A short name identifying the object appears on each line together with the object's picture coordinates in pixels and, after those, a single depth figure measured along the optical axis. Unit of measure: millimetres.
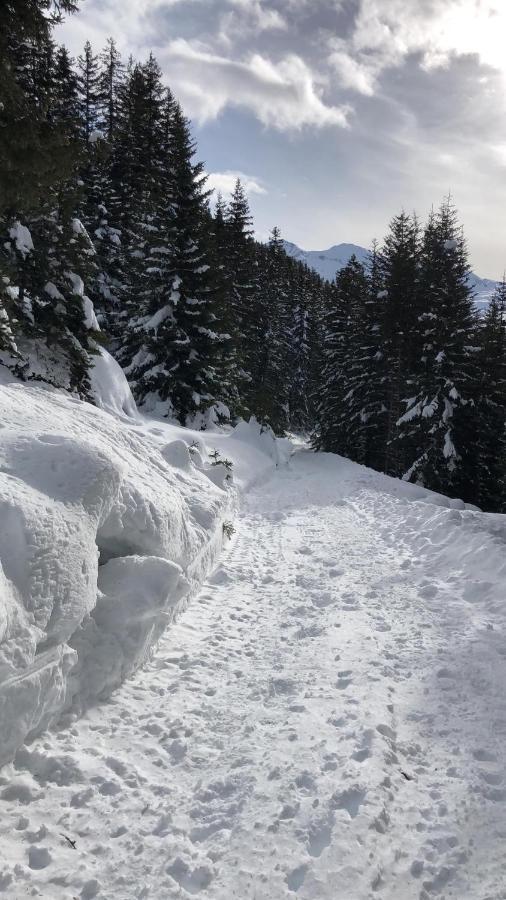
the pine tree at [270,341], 29062
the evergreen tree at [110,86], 35531
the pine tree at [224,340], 18938
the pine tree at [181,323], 18078
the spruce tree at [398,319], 24250
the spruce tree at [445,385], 20266
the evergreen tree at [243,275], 29094
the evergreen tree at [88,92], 33672
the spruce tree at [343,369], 29391
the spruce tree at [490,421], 21531
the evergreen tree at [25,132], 6637
